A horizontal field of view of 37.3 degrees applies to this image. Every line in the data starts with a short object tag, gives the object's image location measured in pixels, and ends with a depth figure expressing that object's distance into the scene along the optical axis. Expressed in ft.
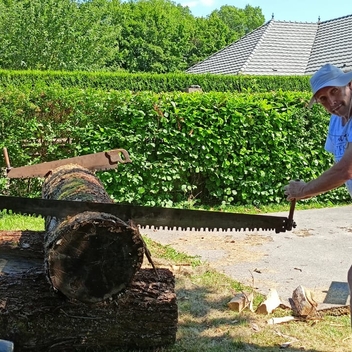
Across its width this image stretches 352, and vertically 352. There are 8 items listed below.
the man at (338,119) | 11.51
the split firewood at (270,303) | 17.33
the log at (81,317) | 12.94
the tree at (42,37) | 96.32
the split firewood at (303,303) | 16.96
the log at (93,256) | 12.17
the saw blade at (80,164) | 22.13
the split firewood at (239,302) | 17.38
